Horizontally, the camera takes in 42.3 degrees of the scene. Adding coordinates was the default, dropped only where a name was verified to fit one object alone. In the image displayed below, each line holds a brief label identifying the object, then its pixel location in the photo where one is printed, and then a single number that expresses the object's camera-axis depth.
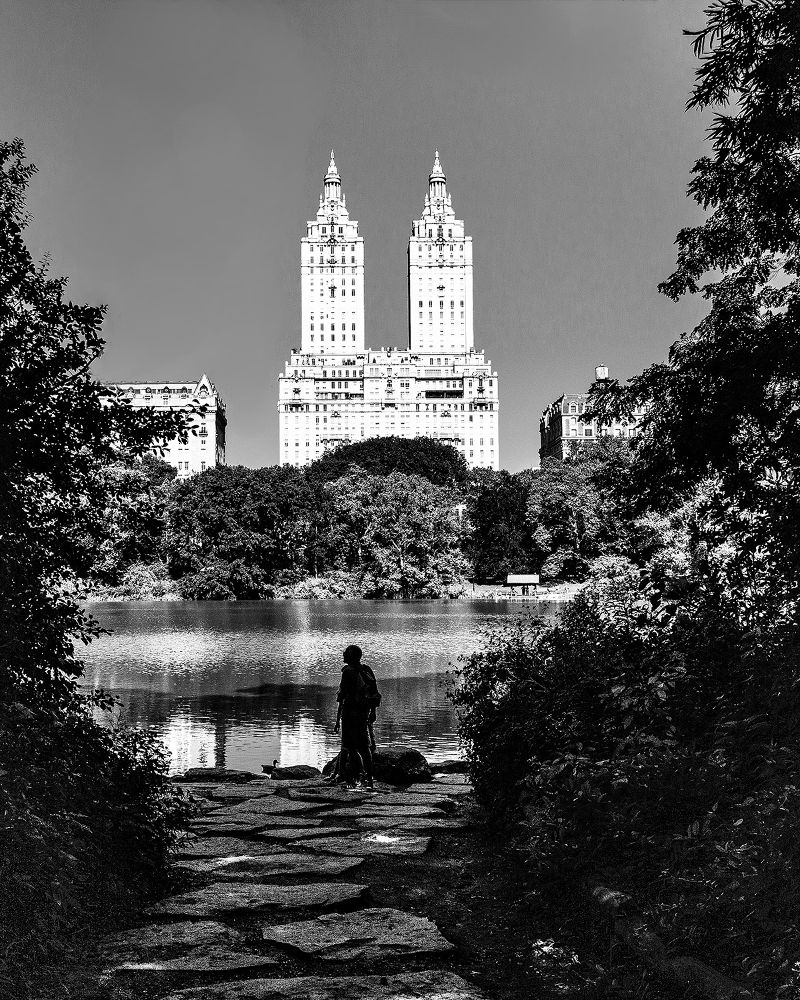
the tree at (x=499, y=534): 85.56
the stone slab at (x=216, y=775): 12.13
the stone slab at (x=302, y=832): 8.67
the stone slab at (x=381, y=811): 9.66
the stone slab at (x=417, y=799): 10.33
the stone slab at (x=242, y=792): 10.54
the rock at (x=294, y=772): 12.53
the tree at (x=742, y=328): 6.62
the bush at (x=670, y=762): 4.48
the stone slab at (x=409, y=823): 9.18
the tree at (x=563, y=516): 68.12
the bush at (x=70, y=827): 4.82
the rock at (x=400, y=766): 11.95
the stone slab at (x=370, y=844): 8.21
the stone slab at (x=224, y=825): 8.88
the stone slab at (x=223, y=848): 8.02
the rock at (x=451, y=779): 12.01
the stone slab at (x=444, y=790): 11.04
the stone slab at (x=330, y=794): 10.44
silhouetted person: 11.41
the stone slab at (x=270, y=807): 9.70
